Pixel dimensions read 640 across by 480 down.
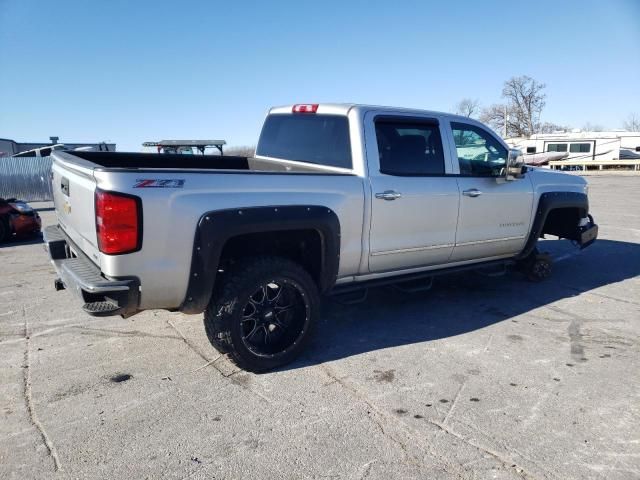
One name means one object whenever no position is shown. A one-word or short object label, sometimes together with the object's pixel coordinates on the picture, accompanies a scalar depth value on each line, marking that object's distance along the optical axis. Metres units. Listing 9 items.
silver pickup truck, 3.11
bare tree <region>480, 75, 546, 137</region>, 82.00
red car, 9.79
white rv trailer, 43.25
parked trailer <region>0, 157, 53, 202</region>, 20.59
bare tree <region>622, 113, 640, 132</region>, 92.94
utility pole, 78.13
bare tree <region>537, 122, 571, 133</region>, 82.69
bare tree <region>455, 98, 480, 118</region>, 70.66
